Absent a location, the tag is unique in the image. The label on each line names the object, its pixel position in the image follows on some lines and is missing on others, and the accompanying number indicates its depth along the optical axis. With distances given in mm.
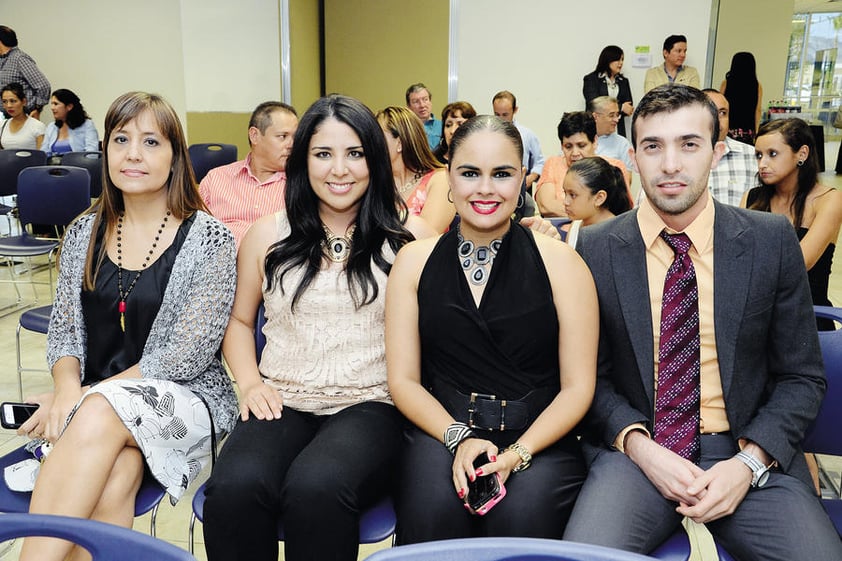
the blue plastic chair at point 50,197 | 4547
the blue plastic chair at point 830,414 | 1775
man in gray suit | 1573
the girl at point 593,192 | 3275
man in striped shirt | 3551
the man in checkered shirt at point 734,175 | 3682
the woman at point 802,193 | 2998
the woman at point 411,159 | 3604
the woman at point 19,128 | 7016
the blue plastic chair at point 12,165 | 5875
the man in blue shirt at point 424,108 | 6148
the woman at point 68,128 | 7047
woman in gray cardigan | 1896
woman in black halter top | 1762
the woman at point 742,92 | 6715
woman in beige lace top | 1603
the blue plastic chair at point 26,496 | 1710
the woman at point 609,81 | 7371
